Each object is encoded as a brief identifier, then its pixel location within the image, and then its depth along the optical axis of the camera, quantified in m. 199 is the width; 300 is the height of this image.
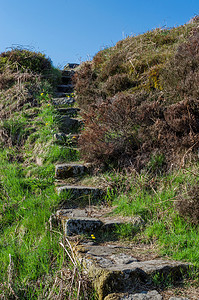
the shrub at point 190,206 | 3.95
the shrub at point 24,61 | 10.52
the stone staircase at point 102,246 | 2.95
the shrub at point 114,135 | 5.78
